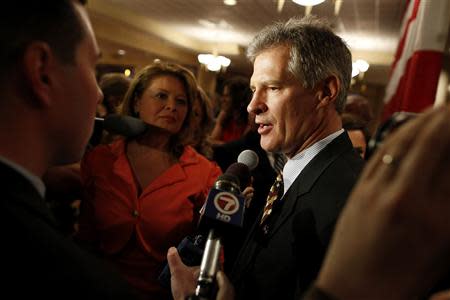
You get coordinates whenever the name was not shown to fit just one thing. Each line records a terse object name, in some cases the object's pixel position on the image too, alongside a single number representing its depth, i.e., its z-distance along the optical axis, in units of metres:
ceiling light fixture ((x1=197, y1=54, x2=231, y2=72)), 9.55
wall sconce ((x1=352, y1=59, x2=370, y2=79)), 7.59
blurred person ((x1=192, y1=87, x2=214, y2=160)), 2.03
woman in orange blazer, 1.56
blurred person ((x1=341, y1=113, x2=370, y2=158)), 2.09
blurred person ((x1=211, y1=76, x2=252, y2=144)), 2.91
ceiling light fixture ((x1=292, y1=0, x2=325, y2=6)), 4.44
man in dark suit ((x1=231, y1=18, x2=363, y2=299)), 0.95
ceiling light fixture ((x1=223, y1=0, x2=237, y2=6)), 6.54
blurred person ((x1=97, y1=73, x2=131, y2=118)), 2.78
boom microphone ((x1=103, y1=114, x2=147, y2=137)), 1.65
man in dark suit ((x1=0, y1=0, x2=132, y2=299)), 0.53
